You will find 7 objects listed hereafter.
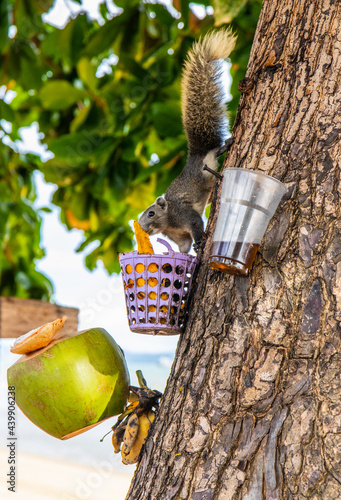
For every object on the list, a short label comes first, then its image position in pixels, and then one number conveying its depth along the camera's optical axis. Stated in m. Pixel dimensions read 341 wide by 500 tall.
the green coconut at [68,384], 1.83
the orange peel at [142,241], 1.91
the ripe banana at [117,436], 1.88
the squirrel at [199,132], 2.07
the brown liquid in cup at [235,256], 1.78
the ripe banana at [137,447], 1.86
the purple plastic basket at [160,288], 1.87
